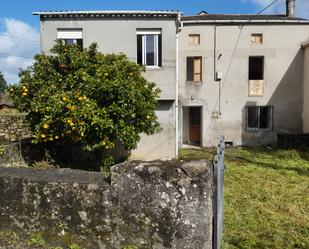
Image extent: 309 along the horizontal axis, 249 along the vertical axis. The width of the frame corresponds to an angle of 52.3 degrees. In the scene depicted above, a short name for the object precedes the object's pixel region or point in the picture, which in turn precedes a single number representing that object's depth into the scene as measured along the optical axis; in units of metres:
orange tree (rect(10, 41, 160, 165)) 7.94
